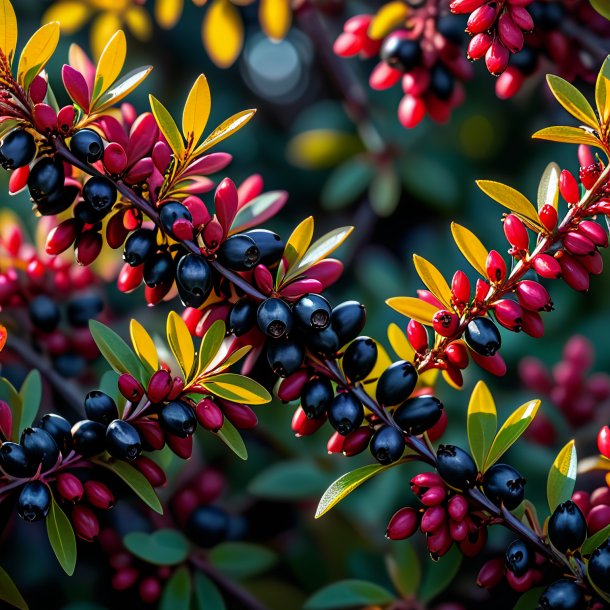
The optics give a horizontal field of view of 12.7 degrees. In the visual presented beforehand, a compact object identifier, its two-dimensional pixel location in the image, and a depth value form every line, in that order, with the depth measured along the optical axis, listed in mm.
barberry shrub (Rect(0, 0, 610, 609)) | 588
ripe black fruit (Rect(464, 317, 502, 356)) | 587
